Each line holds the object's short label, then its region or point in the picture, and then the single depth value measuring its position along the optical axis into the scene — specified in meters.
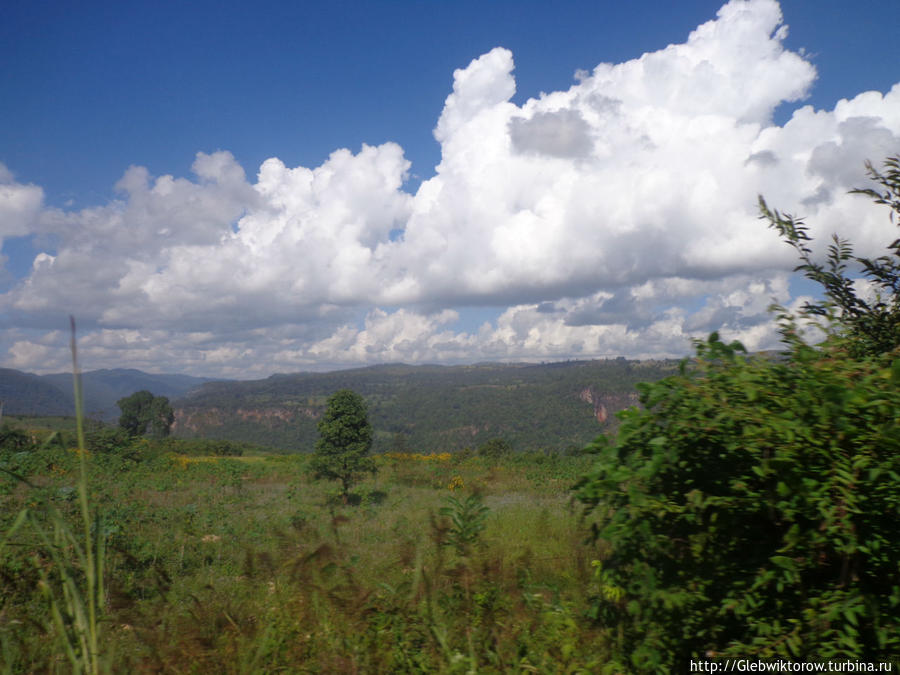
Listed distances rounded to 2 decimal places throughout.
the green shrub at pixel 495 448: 22.42
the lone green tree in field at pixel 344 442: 14.05
